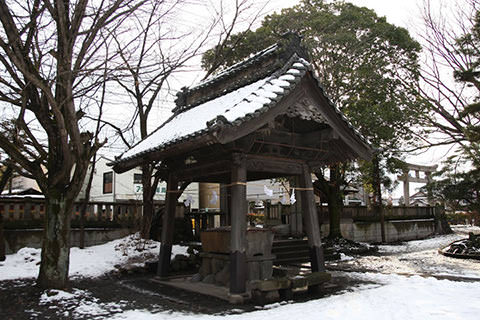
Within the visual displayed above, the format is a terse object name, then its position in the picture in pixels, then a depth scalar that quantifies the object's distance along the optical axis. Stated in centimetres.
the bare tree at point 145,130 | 1461
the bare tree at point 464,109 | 1488
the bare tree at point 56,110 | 788
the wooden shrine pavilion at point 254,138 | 782
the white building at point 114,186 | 3189
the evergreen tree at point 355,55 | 1712
